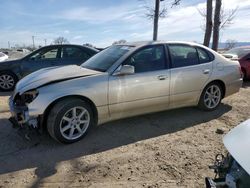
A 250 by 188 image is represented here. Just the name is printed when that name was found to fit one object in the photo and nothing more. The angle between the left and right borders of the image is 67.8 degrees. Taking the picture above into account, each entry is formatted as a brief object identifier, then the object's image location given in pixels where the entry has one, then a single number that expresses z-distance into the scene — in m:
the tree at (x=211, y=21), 8.85
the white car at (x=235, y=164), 1.23
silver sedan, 2.80
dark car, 5.83
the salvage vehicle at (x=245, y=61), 6.67
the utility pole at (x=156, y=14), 10.24
